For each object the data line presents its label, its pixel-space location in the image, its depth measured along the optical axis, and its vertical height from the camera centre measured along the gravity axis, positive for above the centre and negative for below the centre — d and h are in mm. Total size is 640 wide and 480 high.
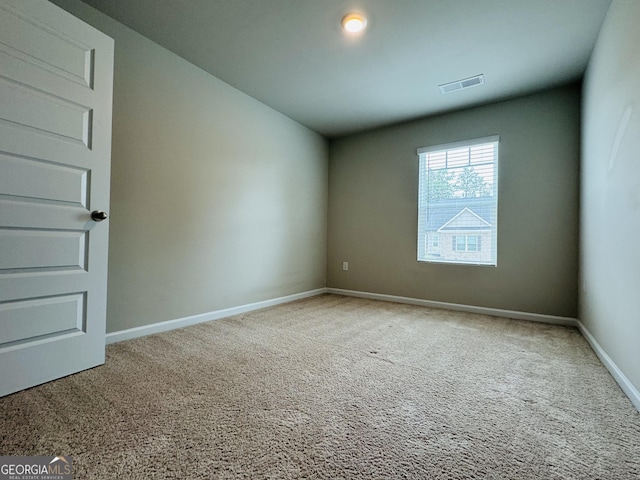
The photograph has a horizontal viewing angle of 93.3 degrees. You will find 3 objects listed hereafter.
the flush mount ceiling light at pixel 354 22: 2150 +1606
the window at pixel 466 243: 3498 +25
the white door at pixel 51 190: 1534 +246
